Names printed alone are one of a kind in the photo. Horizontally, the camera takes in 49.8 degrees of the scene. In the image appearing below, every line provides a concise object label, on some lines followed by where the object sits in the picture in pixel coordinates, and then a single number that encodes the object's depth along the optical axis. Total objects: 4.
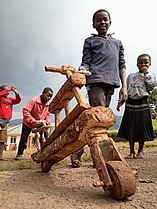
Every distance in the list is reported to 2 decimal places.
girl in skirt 2.92
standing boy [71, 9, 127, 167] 2.06
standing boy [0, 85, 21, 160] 3.57
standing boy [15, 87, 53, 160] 3.27
